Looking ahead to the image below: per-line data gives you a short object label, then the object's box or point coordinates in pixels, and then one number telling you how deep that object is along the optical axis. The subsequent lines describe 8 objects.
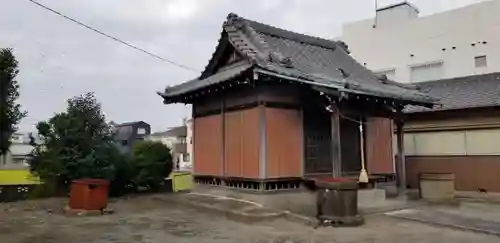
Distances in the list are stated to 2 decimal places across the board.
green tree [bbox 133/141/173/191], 14.47
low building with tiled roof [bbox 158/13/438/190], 9.88
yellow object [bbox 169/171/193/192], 17.03
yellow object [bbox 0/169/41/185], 23.76
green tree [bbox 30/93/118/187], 12.79
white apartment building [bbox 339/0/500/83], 19.50
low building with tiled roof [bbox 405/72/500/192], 13.27
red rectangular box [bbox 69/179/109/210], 9.91
